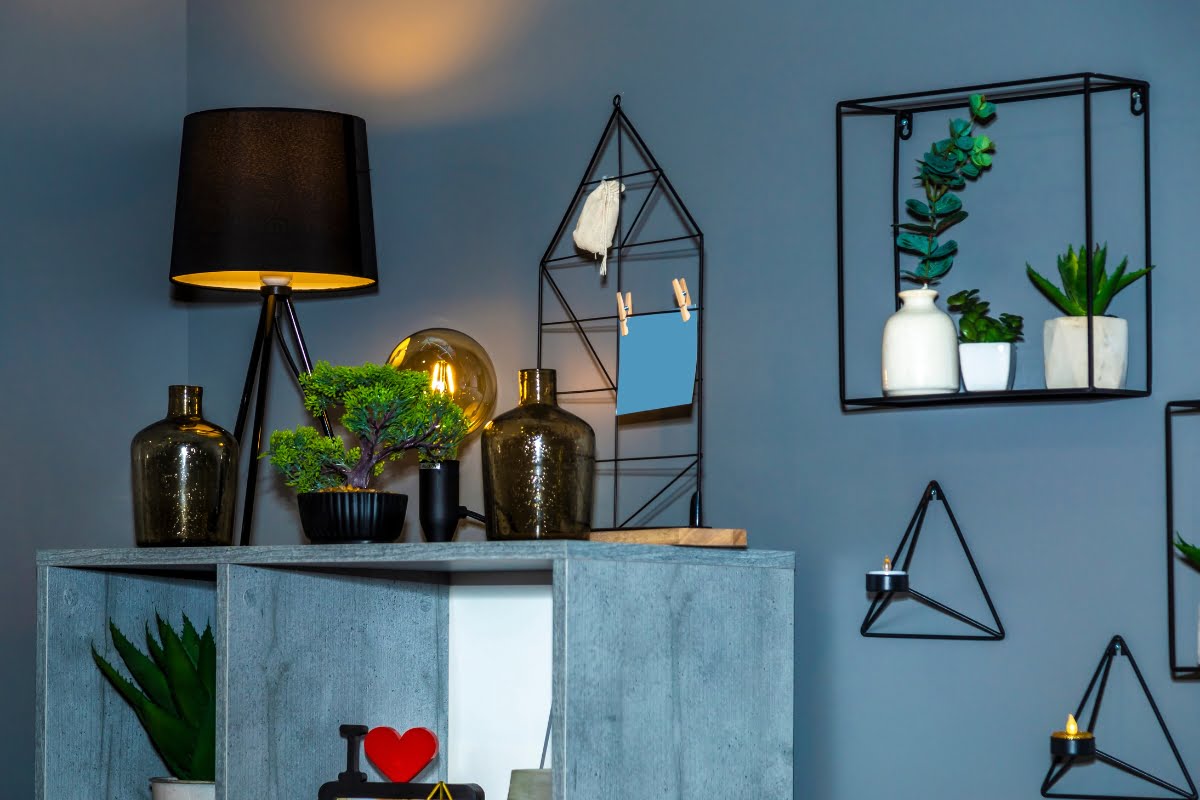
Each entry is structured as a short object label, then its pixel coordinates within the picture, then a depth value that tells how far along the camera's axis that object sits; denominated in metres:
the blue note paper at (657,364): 3.08
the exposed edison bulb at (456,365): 3.24
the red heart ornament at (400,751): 3.04
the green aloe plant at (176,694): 3.10
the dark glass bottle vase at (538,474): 2.93
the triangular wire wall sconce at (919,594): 2.96
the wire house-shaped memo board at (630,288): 3.17
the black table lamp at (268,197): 3.23
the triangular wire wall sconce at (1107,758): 2.87
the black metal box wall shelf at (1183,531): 2.87
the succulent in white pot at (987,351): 2.93
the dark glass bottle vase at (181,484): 3.09
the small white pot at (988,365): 2.93
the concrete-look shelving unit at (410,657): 2.72
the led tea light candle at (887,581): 2.95
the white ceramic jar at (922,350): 2.93
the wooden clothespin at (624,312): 3.14
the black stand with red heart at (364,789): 2.96
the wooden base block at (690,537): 2.89
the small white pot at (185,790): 3.06
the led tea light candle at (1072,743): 2.82
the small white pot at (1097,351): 2.87
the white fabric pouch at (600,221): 3.19
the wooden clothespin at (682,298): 3.09
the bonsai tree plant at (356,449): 2.94
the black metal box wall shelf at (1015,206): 2.93
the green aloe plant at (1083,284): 2.89
